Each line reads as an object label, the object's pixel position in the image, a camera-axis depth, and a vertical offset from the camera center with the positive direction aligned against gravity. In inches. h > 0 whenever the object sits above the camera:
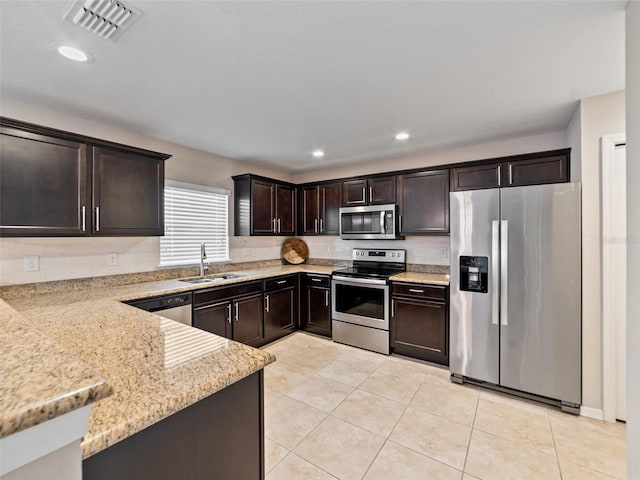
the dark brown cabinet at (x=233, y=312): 116.0 -31.0
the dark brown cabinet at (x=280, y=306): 146.9 -35.2
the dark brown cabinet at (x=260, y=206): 157.0 +18.9
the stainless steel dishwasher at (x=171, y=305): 98.0 -23.2
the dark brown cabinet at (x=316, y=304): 155.8 -35.5
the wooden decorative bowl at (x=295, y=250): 189.5 -7.2
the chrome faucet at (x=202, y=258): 137.6 -8.8
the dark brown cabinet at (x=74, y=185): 81.6 +17.5
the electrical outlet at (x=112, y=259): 112.7 -7.4
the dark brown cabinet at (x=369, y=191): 152.6 +25.7
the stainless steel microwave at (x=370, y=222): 150.2 +8.8
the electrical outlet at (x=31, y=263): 93.9 -7.4
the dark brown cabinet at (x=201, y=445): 31.8 -25.7
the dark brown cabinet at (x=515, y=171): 113.3 +27.9
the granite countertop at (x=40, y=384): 18.0 -10.5
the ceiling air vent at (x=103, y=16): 54.6 +43.7
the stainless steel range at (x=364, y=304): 137.5 -32.1
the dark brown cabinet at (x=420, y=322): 123.1 -36.3
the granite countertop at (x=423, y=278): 124.6 -17.7
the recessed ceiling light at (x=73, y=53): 66.5 +43.6
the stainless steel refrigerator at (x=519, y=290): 92.6 -17.6
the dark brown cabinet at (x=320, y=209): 170.9 +18.2
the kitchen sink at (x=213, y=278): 129.6 -17.7
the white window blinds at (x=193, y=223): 133.6 +7.9
